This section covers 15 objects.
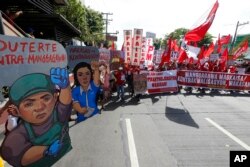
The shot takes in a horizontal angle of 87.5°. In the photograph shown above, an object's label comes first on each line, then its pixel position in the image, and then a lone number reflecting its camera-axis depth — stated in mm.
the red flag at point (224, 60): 8082
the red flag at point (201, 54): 9013
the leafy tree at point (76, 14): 11250
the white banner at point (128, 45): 7208
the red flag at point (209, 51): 9738
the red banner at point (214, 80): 7583
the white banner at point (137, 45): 7139
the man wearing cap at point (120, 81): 6238
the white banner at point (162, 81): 7064
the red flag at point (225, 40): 10933
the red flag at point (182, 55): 7077
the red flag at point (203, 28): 5792
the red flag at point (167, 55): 6960
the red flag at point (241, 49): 9575
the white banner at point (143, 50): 7756
